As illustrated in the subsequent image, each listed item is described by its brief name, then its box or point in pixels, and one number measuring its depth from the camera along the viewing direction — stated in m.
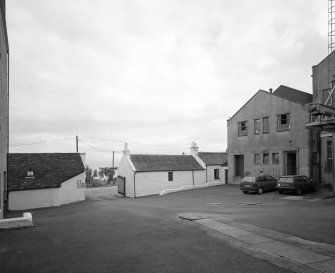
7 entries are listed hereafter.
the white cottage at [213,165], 42.22
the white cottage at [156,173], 35.94
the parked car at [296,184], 24.03
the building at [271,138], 28.00
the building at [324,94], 25.52
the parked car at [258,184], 26.27
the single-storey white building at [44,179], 27.41
